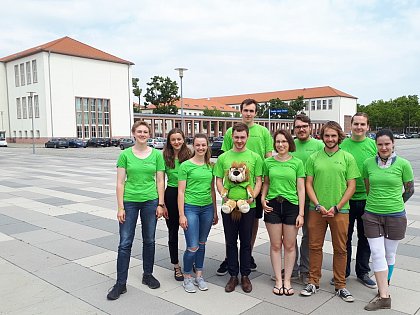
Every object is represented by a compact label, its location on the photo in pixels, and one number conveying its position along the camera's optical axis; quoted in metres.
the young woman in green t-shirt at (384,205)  3.58
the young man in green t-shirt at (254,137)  4.28
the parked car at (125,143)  41.37
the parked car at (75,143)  48.61
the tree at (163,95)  71.50
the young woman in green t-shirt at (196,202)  3.94
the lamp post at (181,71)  23.14
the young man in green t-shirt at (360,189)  3.99
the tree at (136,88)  76.56
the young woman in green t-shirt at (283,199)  3.79
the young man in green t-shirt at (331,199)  3.70
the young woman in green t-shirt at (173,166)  4.18
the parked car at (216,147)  24.47
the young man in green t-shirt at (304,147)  4.12
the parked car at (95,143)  49.31
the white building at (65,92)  55.88
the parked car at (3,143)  53.89
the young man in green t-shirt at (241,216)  3.89
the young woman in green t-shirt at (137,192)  3.90
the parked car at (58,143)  47.75
